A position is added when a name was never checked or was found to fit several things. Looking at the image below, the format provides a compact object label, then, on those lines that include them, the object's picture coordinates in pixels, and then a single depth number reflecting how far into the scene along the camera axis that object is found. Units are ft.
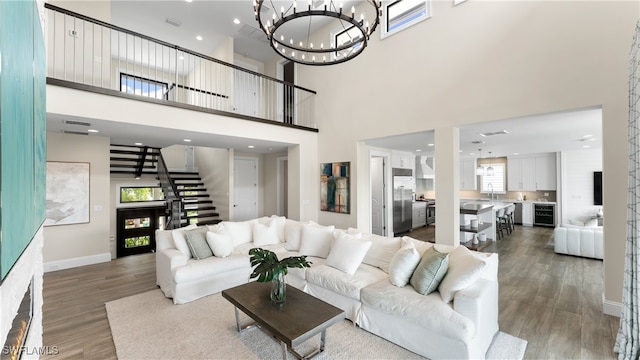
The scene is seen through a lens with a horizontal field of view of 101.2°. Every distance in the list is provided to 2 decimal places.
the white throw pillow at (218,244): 13.19
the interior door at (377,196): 23.07
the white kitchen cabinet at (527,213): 29.94
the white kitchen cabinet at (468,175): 33.86
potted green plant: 8.42
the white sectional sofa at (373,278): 7.72
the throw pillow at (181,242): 13.07
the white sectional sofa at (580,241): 17.11
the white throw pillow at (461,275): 8.10
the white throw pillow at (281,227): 16.67
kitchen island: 20.42
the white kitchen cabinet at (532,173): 29.09
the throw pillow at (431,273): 8.74
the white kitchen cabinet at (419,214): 28.19
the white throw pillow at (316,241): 13.26
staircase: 20.07
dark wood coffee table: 7.05
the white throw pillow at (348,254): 10.95
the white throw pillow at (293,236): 14.89
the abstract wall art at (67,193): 15.87
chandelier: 18.37
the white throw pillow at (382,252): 11.39
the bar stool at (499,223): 24.19
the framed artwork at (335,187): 19.84
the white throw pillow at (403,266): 9.46
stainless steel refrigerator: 24.06
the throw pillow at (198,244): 12.93
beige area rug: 8.21
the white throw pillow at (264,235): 15.56
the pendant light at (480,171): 27.71
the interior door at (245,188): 25.90
